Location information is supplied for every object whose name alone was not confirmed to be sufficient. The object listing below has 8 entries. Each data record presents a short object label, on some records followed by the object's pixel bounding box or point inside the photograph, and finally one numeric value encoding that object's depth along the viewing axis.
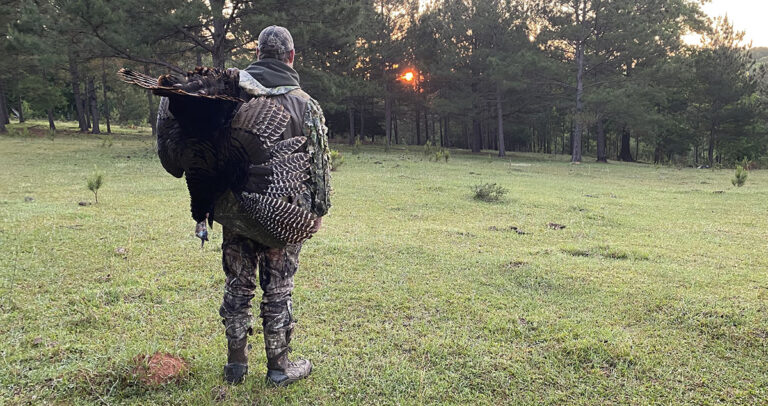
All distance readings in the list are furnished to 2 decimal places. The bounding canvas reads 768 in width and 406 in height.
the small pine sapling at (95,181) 6.38
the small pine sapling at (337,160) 11.66
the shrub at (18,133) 18.82
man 1.95
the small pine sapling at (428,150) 19.47
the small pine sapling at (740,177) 11.07
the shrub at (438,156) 17.12
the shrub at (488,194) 7.97
